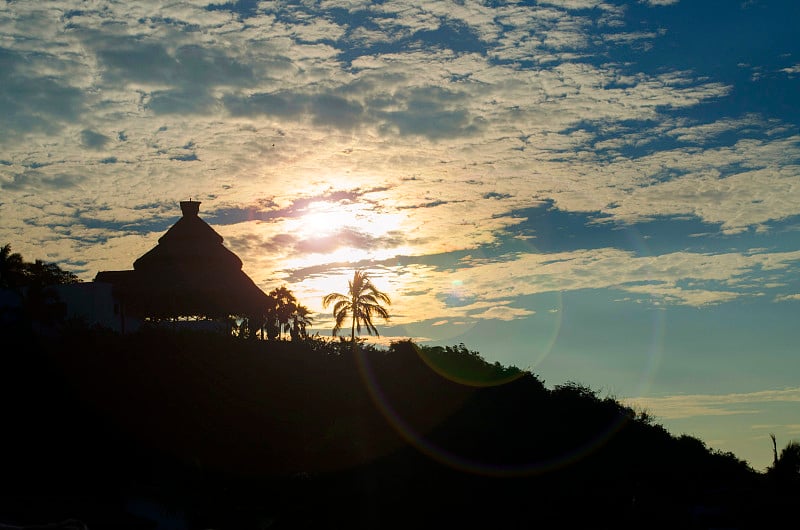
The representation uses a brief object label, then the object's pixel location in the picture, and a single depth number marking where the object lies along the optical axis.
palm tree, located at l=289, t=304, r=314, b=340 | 100.60
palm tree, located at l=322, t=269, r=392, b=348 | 66.92
